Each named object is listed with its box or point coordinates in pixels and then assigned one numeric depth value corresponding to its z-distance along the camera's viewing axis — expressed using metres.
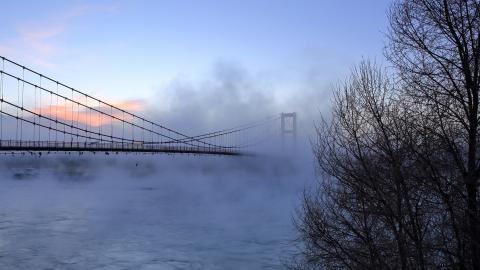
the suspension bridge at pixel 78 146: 35.56
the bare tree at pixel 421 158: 7.09
